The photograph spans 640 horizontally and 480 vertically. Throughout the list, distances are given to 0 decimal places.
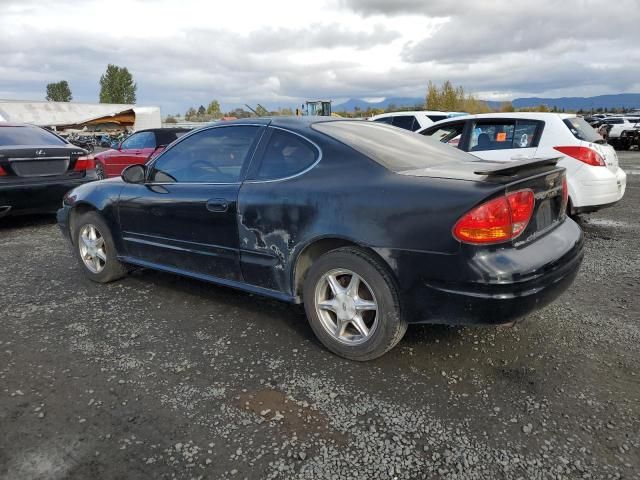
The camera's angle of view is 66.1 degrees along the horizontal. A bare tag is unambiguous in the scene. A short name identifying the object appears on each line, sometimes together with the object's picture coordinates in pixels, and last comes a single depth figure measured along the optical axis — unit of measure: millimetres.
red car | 10617
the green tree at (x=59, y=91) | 124062
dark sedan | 6535
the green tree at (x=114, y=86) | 101625
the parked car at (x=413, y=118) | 11266
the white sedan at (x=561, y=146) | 6023
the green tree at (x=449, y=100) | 76562
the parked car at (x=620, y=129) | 24170
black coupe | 2547
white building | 45188
